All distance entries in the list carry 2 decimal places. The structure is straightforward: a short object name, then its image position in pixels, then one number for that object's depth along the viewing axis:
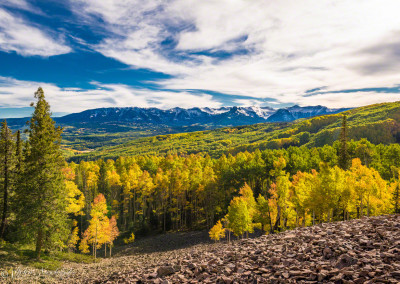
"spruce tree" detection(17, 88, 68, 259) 26.08
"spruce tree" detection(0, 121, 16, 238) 30.53
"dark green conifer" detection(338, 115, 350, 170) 61.09
